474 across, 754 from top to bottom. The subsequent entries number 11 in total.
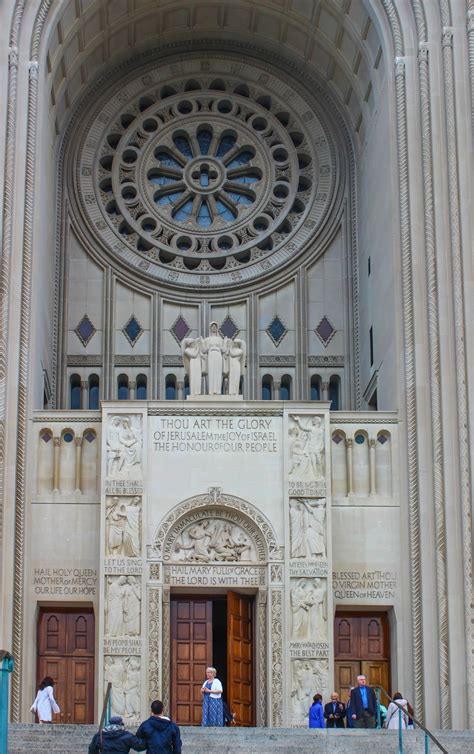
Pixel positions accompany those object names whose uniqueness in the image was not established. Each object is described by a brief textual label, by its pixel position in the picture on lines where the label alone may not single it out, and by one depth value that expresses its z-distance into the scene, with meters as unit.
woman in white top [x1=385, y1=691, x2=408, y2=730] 25.11
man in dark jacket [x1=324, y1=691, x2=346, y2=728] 26.23
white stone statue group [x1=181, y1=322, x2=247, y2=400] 30.11
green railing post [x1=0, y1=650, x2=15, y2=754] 18.73
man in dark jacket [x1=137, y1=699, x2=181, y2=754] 18.16
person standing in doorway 24.77
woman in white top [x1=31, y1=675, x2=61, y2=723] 24.95
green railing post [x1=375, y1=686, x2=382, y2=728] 25.89
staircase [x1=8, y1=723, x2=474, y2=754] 22.11
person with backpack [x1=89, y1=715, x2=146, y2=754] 18.05
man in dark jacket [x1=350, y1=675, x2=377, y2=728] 25.73
